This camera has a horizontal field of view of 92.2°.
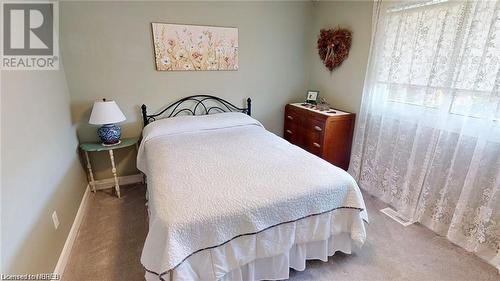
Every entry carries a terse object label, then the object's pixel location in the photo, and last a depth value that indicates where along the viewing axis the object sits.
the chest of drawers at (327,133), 2.84
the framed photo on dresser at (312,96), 3.39
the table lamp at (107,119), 2.45
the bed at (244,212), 1.29
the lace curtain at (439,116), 1.73
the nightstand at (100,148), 2.54
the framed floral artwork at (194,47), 2.75
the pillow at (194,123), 2.56
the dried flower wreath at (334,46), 2.87
